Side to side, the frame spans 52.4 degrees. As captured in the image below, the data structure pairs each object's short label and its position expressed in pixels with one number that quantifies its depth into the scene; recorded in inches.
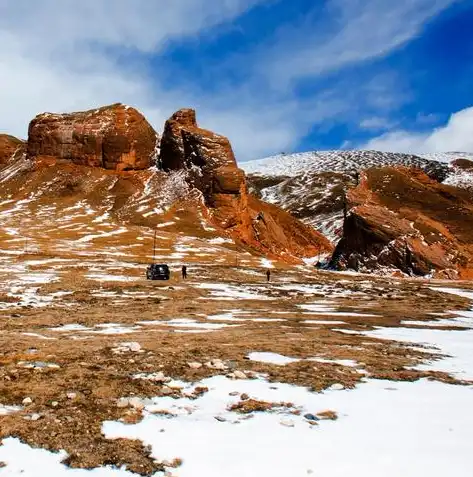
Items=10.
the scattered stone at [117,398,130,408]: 338.5
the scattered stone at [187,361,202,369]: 455.8
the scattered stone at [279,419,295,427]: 314.0
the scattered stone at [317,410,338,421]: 330.6
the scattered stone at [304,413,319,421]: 326.6
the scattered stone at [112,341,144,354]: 510.0
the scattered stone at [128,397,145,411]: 336.8
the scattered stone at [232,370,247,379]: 424.5
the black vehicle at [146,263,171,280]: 1791.3
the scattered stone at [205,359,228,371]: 455.7
